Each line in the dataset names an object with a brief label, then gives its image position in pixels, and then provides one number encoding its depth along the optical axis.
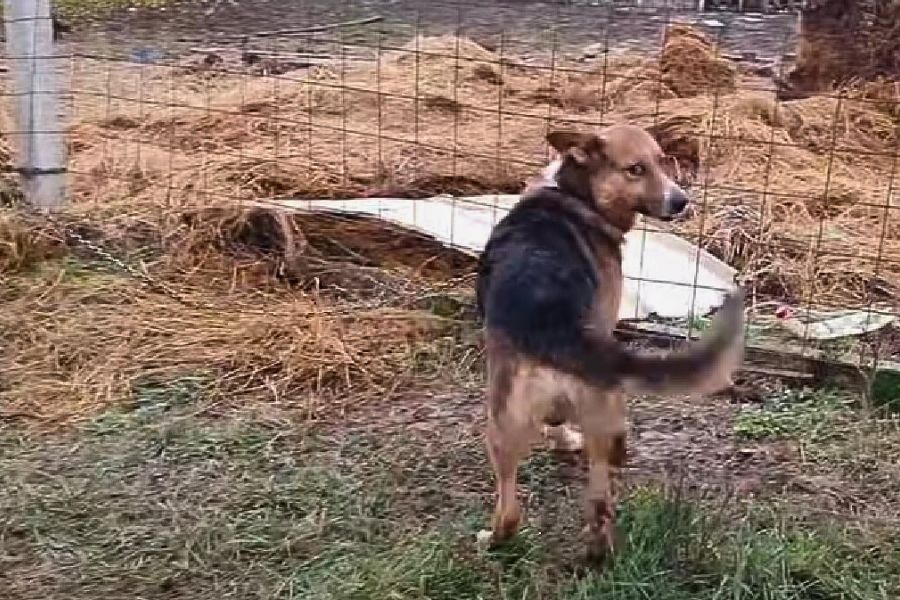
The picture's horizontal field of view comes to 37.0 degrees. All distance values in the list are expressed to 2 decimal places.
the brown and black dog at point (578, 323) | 2.68
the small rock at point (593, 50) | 9.56
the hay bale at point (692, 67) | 7.70
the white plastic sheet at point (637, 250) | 4.77
